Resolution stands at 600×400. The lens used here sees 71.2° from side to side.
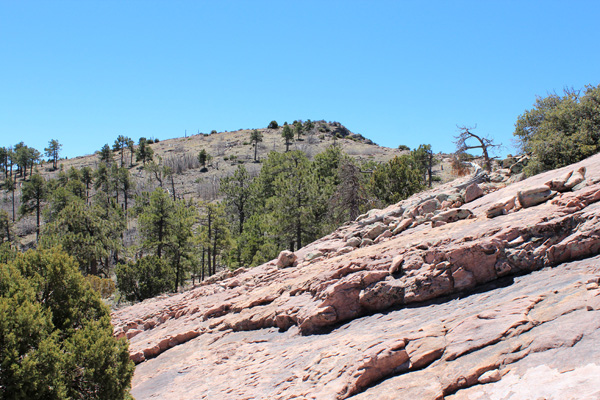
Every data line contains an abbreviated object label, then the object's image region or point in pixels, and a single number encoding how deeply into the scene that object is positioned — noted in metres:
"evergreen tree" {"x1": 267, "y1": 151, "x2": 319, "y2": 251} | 28.16
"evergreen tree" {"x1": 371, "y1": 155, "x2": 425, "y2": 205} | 28.77
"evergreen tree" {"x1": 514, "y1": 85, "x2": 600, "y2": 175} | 16.31
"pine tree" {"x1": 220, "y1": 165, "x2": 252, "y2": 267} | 41.19
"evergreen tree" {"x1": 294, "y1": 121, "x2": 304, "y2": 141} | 99.81
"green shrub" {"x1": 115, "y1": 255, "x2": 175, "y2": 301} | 29.41
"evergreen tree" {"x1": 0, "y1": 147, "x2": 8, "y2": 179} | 94.62
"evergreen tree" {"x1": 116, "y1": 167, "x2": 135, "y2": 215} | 69.19
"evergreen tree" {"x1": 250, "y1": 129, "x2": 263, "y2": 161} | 91.69
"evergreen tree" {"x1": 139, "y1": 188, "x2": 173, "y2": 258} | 34.00
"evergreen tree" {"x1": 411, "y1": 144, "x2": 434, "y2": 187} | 41.12
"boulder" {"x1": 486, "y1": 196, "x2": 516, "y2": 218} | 10.90
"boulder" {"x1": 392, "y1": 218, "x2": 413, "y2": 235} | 13.98
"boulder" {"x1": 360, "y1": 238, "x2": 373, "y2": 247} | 14.29
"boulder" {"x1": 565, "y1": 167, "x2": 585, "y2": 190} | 10.70
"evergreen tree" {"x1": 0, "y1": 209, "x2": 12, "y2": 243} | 51.78
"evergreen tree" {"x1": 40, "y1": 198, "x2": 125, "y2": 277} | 34.81
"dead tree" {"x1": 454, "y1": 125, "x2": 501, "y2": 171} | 21.84
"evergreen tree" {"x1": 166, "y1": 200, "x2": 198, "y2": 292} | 34.41
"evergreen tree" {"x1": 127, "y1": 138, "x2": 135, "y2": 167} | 101.12
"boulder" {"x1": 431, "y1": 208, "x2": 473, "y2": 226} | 12.16
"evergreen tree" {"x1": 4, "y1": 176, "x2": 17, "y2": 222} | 79.59
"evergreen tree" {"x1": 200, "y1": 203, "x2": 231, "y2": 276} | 35.66
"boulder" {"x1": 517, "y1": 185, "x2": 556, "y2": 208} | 10.48
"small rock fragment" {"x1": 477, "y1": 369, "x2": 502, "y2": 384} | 5.89
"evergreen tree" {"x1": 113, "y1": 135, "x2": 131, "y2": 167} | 102.31
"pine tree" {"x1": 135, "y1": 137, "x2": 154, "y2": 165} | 90.68
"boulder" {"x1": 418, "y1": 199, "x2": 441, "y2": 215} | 14.84
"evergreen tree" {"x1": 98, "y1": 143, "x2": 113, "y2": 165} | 85.94
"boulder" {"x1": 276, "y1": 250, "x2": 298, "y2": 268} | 16.36
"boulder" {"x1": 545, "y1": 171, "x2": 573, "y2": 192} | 10.82
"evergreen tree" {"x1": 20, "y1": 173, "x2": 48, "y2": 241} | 57.72
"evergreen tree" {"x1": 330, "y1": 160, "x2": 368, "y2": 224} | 26.17
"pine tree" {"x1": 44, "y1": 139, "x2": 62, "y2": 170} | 105.56
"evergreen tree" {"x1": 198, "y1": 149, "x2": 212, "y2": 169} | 87.95
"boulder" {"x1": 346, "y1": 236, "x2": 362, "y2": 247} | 14.70
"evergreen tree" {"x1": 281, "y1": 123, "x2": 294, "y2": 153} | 91.18
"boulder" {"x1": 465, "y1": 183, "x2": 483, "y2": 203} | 14.38
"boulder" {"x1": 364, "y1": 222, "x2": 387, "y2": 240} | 14.80
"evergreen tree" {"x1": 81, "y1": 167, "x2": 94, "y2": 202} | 74.31
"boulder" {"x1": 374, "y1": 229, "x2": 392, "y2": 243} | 14.10
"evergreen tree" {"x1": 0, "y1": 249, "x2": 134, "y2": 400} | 9.20
